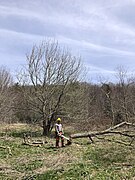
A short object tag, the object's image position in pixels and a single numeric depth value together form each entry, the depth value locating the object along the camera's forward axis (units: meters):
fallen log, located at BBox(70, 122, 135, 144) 9.11
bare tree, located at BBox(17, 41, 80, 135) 14.55
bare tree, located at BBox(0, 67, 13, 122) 21.37
